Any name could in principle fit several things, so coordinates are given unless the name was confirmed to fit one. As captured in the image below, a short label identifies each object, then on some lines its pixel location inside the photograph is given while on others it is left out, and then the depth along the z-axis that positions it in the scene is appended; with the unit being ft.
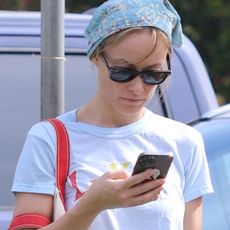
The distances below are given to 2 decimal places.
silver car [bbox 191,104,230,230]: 25.22
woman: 18.04
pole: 22.94
